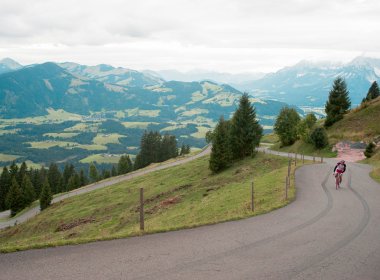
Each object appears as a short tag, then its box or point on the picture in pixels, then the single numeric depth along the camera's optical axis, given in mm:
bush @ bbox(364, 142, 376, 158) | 56531
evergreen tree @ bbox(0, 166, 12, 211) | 113625
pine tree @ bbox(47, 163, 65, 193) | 127369
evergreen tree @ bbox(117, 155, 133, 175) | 134125
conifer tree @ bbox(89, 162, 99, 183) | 142375
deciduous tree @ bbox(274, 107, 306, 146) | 78000
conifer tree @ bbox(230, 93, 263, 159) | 65938
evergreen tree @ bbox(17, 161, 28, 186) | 117312
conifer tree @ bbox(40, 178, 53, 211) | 76688
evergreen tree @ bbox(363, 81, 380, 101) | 114625
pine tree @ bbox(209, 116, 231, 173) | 60406
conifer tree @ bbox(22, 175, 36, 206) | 95538
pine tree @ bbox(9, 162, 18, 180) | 119138
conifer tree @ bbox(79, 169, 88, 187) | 122344
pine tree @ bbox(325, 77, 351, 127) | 78750
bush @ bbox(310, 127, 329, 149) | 67062
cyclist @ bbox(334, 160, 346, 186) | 29594
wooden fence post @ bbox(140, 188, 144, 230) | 15291
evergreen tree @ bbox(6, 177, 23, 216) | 92250
